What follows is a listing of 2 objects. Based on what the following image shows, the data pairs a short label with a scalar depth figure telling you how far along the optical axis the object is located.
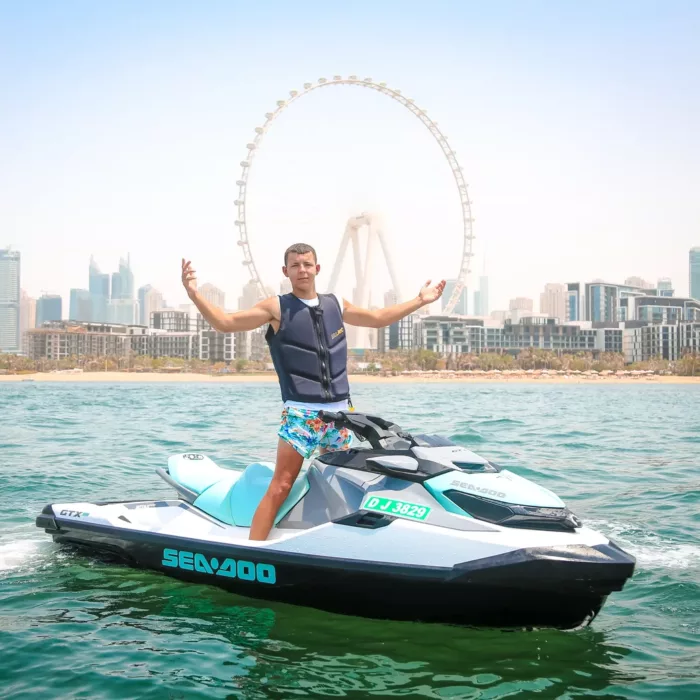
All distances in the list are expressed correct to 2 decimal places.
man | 4.77
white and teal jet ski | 4.11
